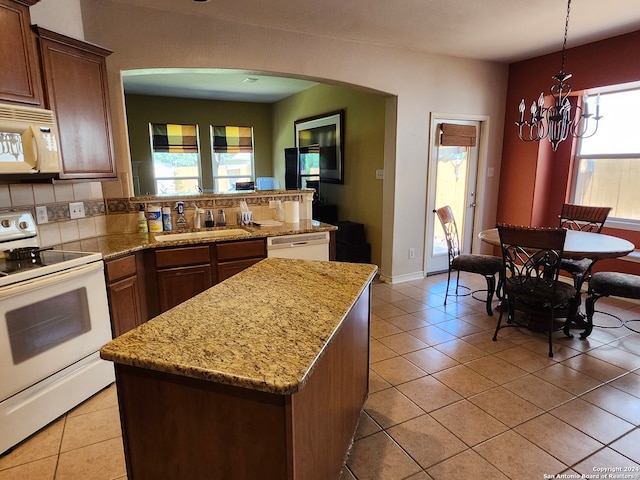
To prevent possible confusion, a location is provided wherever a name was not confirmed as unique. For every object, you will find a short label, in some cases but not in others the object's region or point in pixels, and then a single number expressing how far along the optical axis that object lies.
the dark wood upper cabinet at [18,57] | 1.99
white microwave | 1.96
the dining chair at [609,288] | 2.83
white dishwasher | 3.23
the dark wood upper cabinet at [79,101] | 2.26
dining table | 2.66
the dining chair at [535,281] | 2.62
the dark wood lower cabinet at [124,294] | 2.41
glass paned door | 4.64
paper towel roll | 3.62
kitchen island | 0.99
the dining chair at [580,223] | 3.28
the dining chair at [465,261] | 3.47
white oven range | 1.84
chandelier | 2.76
